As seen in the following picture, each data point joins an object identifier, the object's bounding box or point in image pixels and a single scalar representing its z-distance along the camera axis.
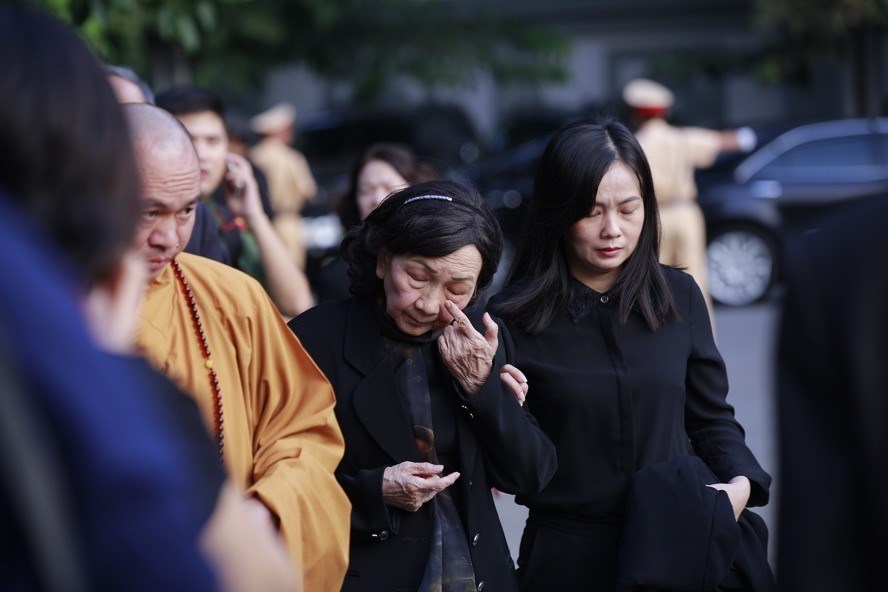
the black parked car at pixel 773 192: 13.05
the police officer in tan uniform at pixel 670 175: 8.32
